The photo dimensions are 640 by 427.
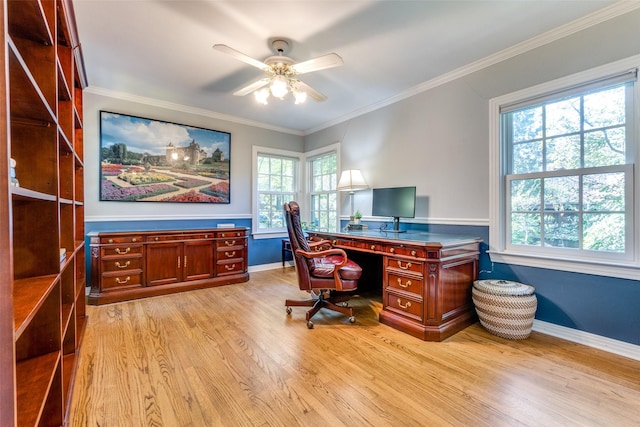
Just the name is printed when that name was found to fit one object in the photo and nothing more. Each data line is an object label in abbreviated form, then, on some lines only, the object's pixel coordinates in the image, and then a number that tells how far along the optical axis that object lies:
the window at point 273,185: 4.78
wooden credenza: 3.09
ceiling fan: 2.16
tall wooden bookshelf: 0.87
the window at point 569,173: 2.08
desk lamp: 3.71
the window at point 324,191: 4.69
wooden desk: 2.27
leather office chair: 2.52
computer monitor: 3.09
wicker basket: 2.22
